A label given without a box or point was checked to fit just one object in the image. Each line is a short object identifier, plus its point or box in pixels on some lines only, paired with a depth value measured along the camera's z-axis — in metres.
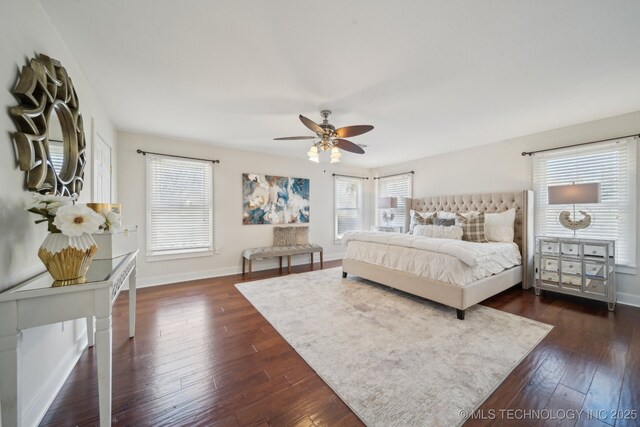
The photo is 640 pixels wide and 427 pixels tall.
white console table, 0.98
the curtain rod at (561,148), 3.02
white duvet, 2.69
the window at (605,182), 3.01
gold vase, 1.13
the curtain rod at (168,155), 3.78
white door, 2.60
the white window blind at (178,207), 3.94
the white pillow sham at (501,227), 3.72
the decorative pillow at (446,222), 3.99
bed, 2.70
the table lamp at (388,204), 5.46
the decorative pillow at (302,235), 5.33
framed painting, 4.81
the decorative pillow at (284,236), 5.11
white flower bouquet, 1.12
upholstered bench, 4.51
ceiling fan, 2.61
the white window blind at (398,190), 5.73
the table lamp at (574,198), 2.88
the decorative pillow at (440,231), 3.75
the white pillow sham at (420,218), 4.50
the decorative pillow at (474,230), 3.68
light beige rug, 1.50
